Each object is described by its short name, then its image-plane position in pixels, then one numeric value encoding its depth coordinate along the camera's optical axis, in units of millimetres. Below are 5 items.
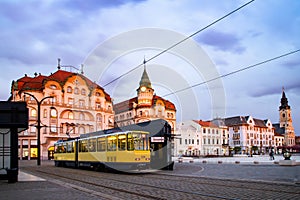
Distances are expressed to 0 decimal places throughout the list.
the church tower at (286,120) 154375
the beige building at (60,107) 71188
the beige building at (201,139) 91600
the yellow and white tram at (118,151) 24266
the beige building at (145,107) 90438
